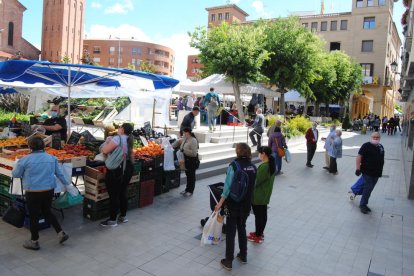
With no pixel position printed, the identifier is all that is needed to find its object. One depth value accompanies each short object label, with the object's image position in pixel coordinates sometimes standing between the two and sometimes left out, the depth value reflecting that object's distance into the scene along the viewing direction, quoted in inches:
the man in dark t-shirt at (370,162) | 305.7
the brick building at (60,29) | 2191.2
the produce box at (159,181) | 326.7
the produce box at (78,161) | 254.7
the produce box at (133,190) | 282.7
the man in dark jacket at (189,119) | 382.9
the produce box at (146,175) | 294.4
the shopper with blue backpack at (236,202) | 190.5
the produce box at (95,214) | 256.1
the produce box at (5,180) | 242.8
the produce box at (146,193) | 295.1
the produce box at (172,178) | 342.6
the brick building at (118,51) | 4082.2
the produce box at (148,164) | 292.8
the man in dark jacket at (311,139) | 525.0
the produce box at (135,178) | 281.1
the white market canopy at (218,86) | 669.0
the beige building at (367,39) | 1898.4
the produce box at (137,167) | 279.1
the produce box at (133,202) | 285.7
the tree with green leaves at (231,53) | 706.2
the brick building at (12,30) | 1804.9
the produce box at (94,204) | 254.5
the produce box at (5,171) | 241.4
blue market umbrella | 264.7
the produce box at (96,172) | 251.4
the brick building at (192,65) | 4244.6
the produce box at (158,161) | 313.9
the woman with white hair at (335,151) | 480.7
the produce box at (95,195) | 253.0
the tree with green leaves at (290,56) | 884.6
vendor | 344.2
